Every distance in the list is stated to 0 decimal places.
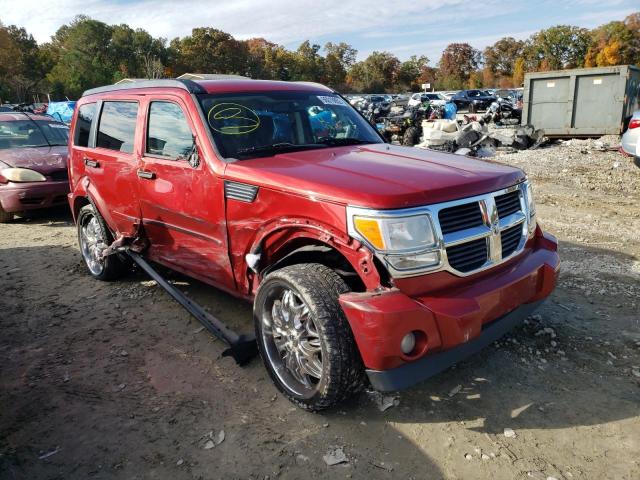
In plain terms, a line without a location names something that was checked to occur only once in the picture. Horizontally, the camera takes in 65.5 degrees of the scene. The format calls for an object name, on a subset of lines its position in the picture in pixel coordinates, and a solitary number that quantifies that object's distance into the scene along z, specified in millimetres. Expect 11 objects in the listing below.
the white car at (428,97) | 34650
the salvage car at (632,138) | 9281
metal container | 14695
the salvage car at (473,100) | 31616
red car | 7629
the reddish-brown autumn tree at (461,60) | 93875
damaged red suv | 2539
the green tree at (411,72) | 95312
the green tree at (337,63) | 91625
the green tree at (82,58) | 57459
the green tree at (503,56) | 85562
